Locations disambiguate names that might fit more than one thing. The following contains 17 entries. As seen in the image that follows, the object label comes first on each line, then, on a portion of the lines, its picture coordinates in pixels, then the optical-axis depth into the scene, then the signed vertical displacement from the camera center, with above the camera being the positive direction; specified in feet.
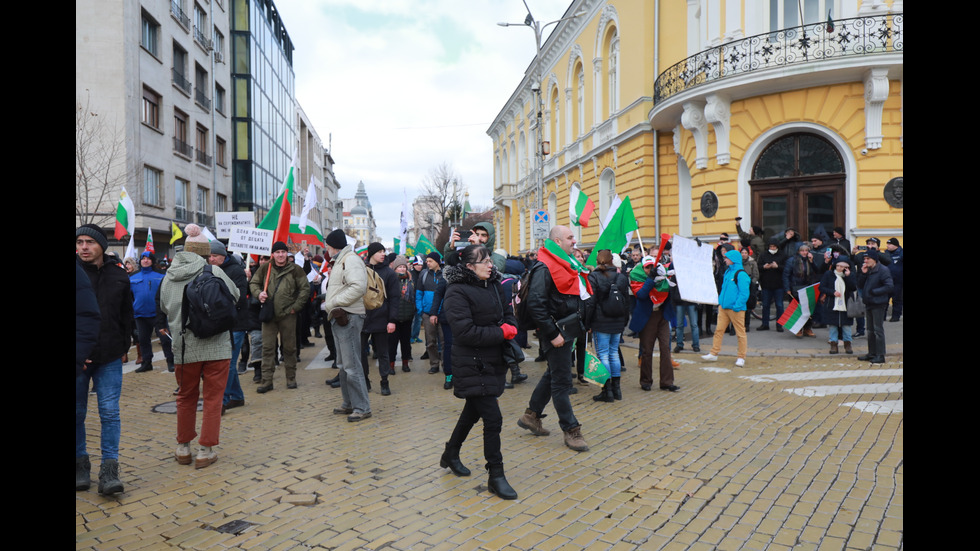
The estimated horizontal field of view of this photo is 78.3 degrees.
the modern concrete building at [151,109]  74.08 +22.55
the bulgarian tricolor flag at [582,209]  35.17 +3.37
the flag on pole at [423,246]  49.23 +1.71
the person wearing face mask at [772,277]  42.80 -0.93
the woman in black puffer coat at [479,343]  14.65 -1.92
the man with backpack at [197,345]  17.10 -2.25
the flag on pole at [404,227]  59.05 +3.90
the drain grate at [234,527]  12.79 -5.60
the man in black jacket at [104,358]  14.94 -2.26
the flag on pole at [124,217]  36.02 +3.17
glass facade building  131.34 +38.40
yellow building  49.32 +13.72
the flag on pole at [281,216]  28.14 +2.43
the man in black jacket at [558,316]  17.19 -1.50
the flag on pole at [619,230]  26.37 +1.58
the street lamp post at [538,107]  76.74 +21.63
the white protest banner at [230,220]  36.01 +2.88
